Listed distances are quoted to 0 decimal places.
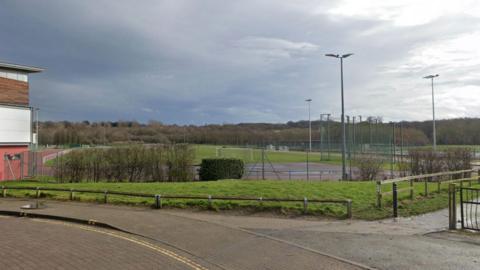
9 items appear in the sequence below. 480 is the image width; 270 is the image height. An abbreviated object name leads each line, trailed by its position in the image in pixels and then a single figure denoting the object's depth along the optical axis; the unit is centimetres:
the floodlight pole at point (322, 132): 4956
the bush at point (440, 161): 2772
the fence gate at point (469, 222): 1143
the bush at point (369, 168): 2756
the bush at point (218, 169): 2741
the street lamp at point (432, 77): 5306
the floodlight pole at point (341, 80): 3116
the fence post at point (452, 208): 1146
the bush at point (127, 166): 2769
